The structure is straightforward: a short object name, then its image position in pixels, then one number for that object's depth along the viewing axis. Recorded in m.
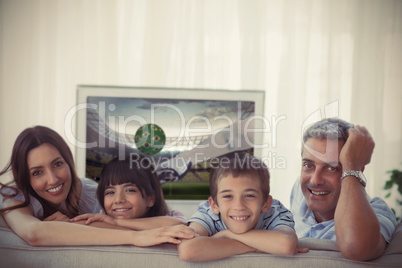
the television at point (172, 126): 2.71
